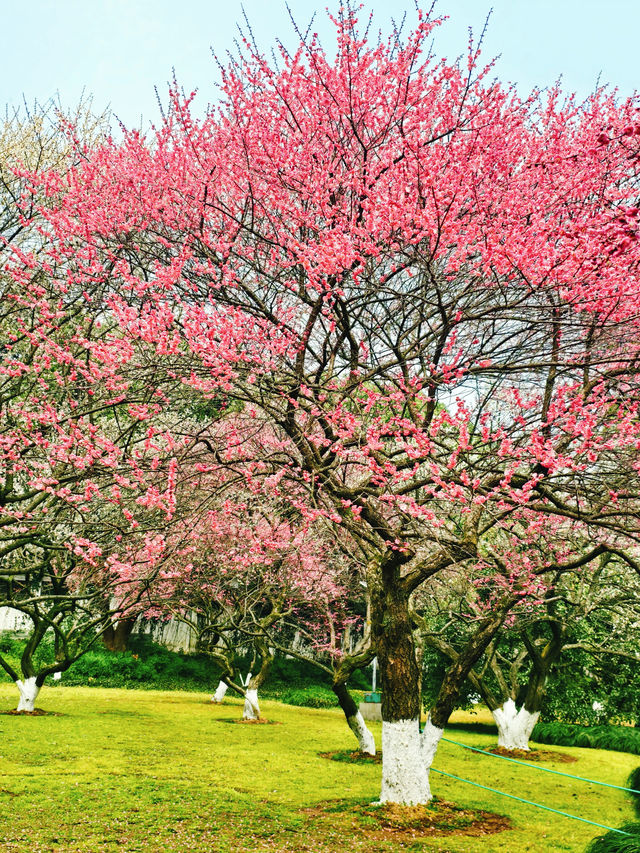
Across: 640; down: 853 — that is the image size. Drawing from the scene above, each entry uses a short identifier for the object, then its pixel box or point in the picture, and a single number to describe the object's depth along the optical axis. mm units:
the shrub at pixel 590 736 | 16188
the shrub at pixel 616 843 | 4516
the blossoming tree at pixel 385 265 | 7039
